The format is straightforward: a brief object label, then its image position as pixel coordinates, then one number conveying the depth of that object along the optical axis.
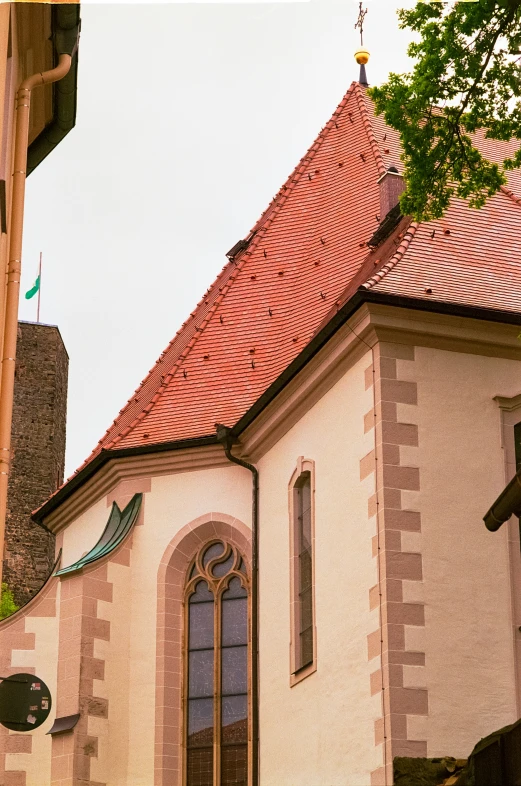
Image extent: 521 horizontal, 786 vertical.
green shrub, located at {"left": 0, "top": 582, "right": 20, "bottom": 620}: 48.19
